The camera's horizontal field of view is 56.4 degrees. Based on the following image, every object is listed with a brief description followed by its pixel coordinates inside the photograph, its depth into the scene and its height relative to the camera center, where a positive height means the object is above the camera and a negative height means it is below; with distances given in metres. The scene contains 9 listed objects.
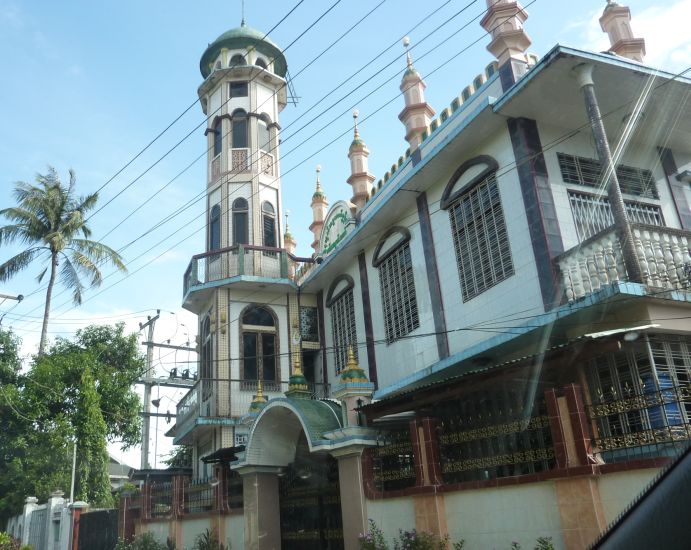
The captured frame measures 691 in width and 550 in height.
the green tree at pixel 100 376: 21.89 +5.18
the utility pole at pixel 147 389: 29.28 +6.27
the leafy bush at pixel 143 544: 16.56 -0.37
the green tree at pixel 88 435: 21.09 +3.04
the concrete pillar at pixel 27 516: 21.58 +0.71
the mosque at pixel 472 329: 8.22 +3.33
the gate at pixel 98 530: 19.02 +0.08
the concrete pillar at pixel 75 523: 19.31 +0.33
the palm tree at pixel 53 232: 26.39 +11.87
